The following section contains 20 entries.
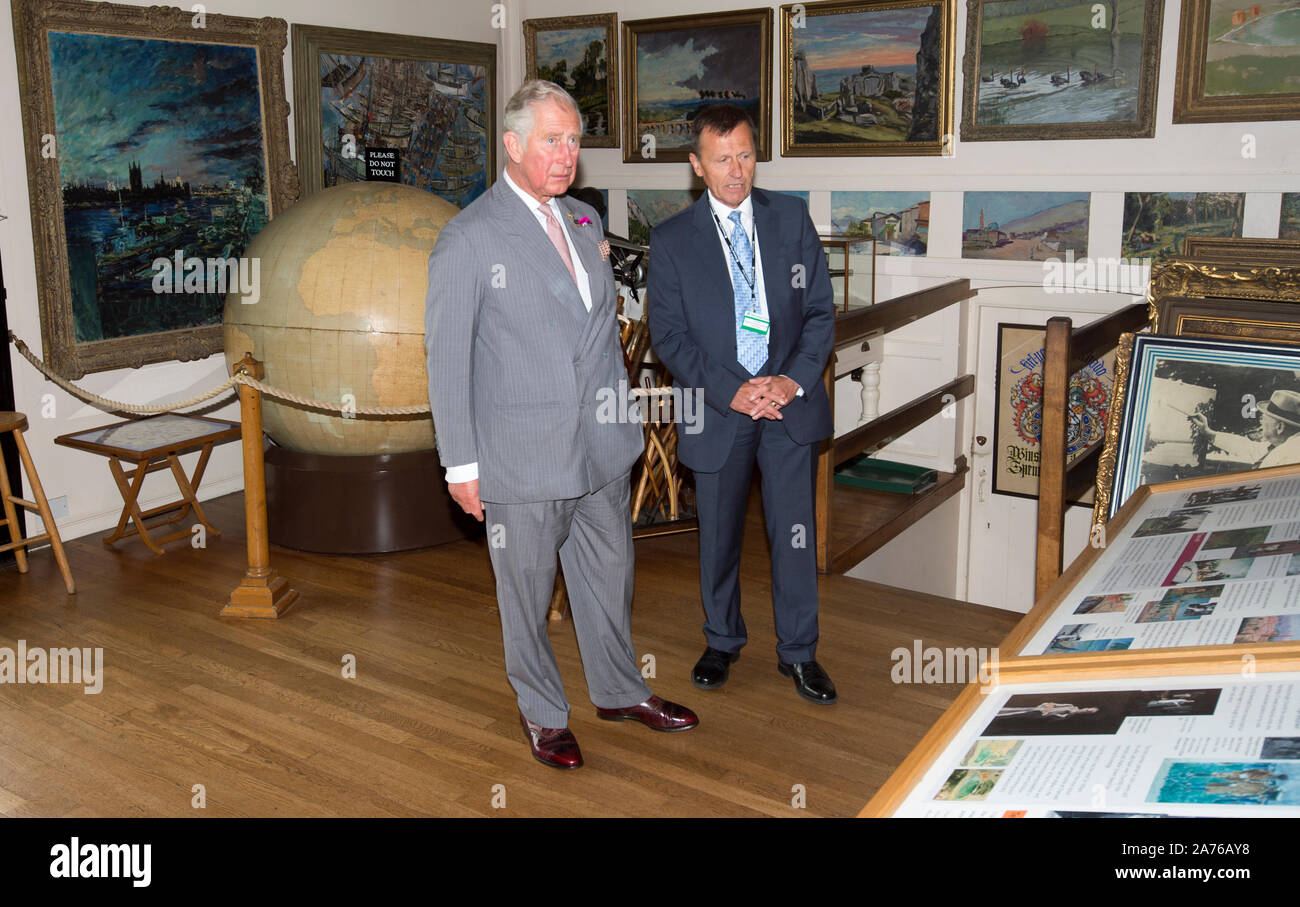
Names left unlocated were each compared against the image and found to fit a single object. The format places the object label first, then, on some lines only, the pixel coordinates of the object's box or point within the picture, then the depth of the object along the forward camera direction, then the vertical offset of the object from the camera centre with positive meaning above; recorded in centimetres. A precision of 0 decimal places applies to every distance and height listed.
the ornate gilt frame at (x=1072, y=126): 646 +69
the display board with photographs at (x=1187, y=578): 226 -78
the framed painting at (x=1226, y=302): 376 -26
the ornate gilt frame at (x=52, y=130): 596 +53
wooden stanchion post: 520 -143
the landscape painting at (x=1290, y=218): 615 +2
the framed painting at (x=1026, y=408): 759 -123
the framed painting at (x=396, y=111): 753 +82
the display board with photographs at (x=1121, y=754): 163 -82
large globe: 563 -38
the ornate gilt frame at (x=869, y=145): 717 +88
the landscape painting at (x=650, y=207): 850 +15
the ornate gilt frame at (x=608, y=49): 861 +136
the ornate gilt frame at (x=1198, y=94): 619 +71
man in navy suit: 395 -41
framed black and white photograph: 350 -59
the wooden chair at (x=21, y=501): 551 -130
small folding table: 581 -108
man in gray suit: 333 -47
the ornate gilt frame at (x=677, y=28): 789 +114
